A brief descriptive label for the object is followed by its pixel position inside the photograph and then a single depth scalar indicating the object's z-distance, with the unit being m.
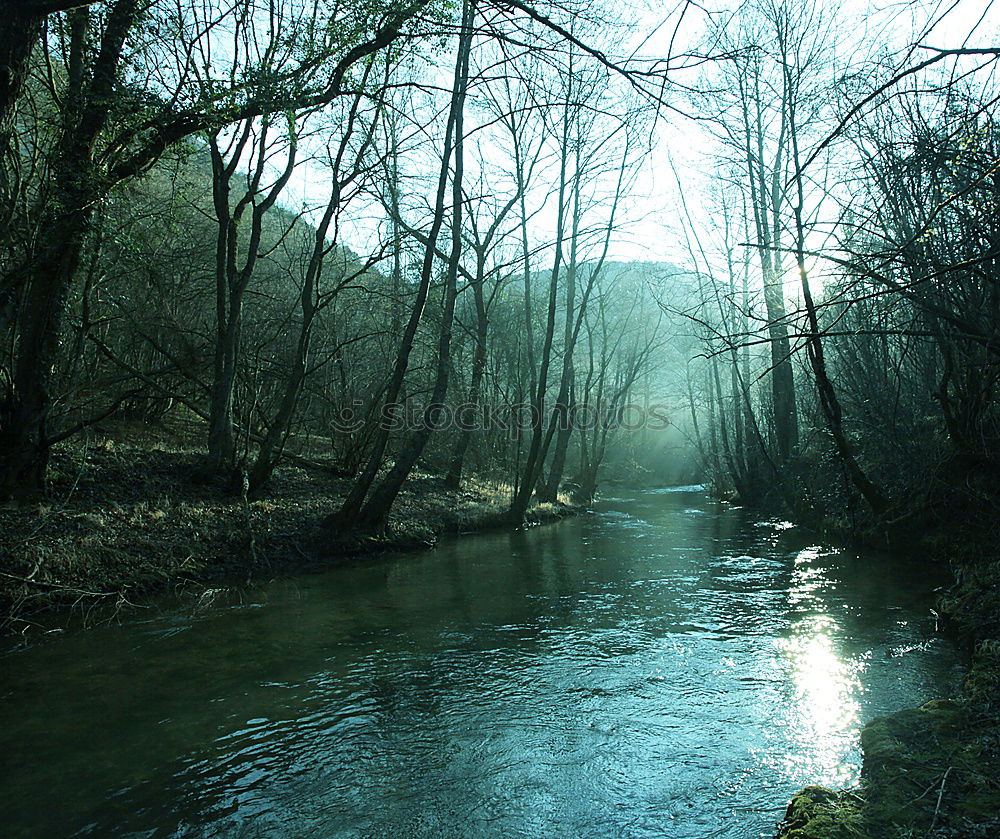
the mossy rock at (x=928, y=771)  2.66
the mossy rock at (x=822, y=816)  2.70
